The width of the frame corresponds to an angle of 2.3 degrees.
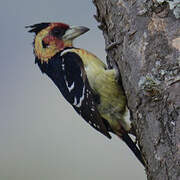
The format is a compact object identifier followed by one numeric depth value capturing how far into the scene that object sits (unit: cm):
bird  439
